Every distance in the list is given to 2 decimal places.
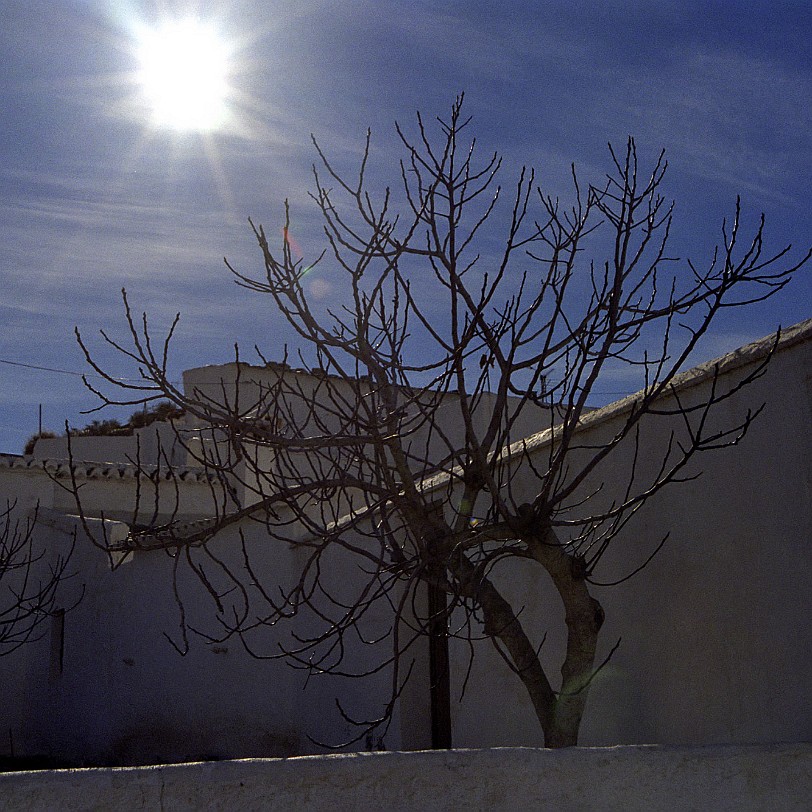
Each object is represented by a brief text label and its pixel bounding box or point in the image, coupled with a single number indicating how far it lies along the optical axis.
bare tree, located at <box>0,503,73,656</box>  13.07
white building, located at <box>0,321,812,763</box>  4.77
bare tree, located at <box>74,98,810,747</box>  4.06
